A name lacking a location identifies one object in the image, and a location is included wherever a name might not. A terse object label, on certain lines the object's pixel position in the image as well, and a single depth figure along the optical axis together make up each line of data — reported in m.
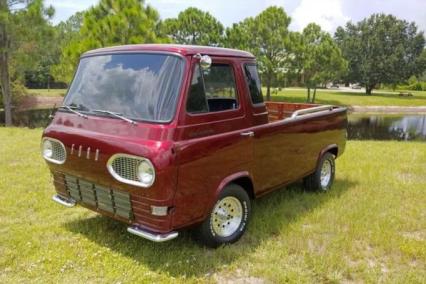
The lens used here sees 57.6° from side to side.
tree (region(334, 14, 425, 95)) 57.44
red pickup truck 3.48
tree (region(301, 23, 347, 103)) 37.22
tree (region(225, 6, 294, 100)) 34.19
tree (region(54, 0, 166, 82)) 14.98
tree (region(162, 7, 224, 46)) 33.75
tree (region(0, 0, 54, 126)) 18.05
